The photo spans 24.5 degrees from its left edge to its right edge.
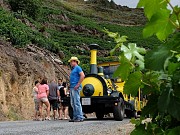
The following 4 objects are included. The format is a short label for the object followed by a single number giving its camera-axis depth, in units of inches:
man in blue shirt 401.1
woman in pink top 509.0
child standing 527.7
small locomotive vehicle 474.6
